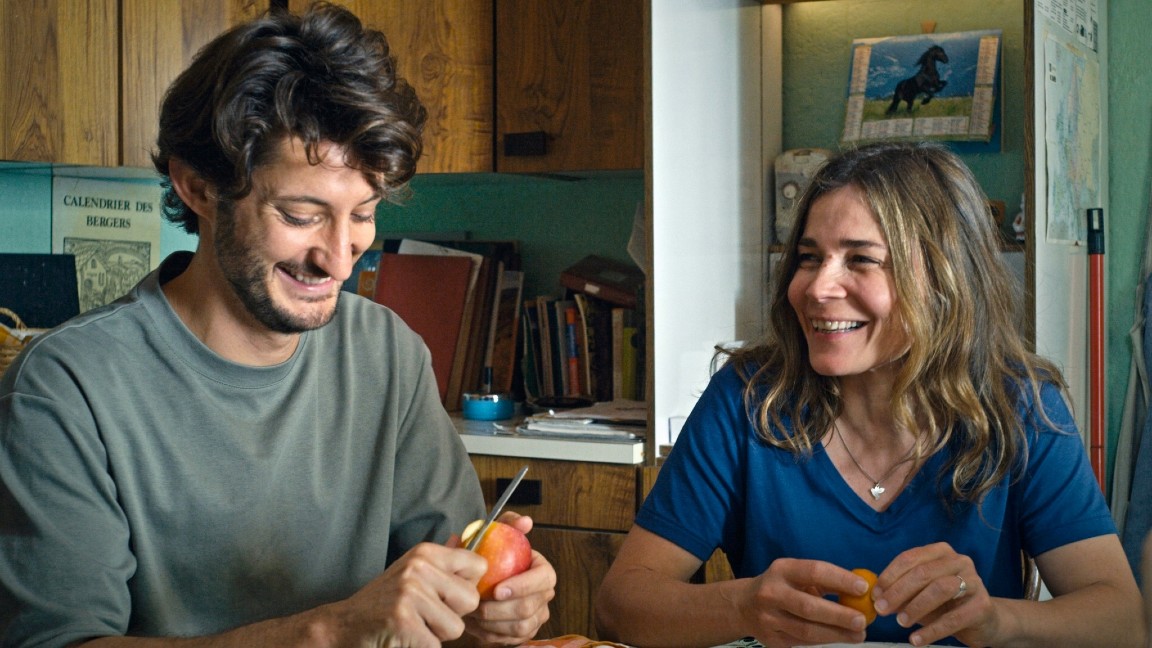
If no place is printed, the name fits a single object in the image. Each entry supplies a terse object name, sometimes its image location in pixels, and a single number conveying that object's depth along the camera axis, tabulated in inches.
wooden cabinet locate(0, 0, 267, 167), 109.8
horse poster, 109.8
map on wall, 94.3
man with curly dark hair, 48.7
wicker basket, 105.0
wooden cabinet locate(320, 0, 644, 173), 111.1
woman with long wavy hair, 62.9
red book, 123.3
